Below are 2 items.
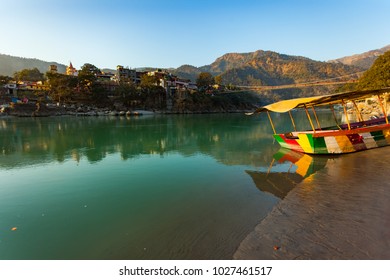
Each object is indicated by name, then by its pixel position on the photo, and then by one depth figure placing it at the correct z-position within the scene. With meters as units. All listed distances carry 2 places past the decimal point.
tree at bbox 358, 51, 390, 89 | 40.08
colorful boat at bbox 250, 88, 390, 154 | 10.58
